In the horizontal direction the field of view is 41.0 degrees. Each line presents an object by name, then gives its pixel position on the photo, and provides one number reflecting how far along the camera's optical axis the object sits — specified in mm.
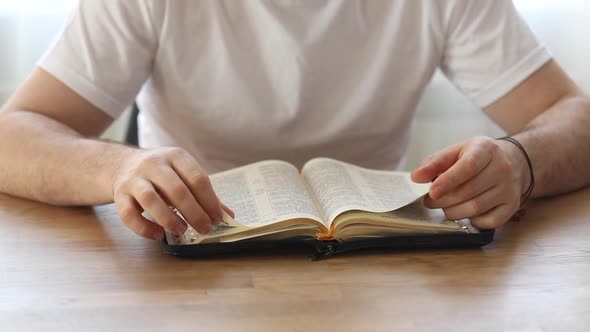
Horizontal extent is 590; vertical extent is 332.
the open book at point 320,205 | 998
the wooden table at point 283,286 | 825
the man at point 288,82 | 1334
